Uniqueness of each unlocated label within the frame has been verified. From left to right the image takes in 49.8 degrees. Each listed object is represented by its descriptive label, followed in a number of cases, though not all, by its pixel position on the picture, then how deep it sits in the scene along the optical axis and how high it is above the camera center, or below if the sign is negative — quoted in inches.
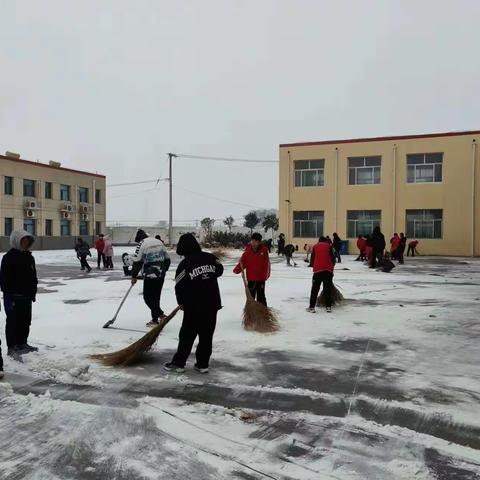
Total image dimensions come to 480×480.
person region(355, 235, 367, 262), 1015.9 -24.1
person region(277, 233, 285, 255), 1015.6 -19.8
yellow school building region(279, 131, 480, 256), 1248.8 +115.4
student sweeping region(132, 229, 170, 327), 321.1 -22.8
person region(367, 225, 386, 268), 830.4 -16.2
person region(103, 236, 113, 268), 840.9 -33.5
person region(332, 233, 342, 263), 924.2 -18.8
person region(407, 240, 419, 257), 1189.7 -25.0
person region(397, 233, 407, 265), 949.8 -27.6
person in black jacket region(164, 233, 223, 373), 217.3 -29.9
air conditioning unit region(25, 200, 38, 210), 1642.5 +88.3
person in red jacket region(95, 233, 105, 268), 839.1 -22.2
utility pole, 1733.5 +114.7
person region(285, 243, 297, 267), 901.2 -31.3
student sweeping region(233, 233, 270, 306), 348.5 -20.4
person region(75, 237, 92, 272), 796.0 -30.7
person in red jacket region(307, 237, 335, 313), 372.2 -23.2
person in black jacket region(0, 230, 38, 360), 249.9 -28.4
